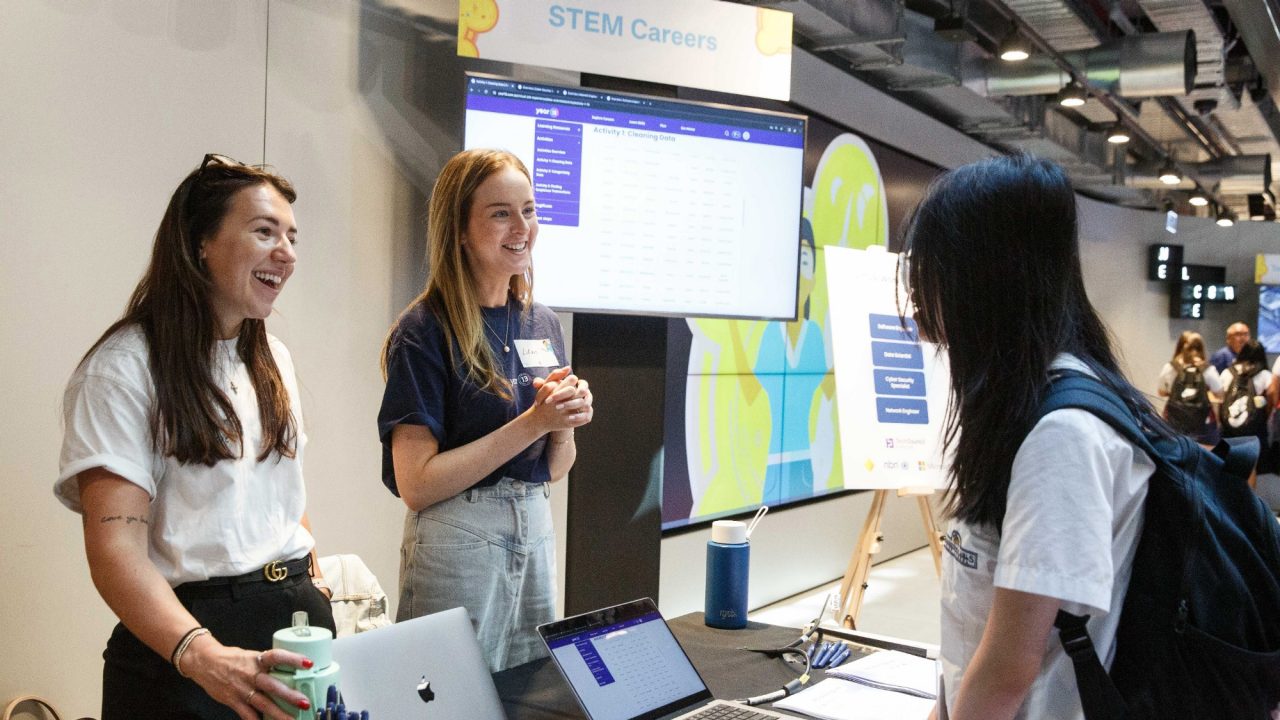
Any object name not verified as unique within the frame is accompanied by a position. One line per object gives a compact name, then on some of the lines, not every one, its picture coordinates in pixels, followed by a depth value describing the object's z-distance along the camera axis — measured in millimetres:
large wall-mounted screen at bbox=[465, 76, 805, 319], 2869
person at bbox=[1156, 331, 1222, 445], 8578
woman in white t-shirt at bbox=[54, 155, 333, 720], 1360
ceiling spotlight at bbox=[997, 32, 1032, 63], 5532
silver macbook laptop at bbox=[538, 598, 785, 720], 1443
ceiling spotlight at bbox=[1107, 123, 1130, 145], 7531
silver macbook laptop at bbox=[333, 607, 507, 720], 1287
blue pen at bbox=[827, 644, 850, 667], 1807
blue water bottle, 2037
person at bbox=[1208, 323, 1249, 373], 9555
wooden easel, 3662
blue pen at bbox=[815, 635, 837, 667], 1799
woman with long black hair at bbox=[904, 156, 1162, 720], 1025
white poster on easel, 3693
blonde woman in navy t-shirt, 1856
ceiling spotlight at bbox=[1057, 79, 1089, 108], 6047
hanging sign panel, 2832
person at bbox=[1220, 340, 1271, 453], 8680
